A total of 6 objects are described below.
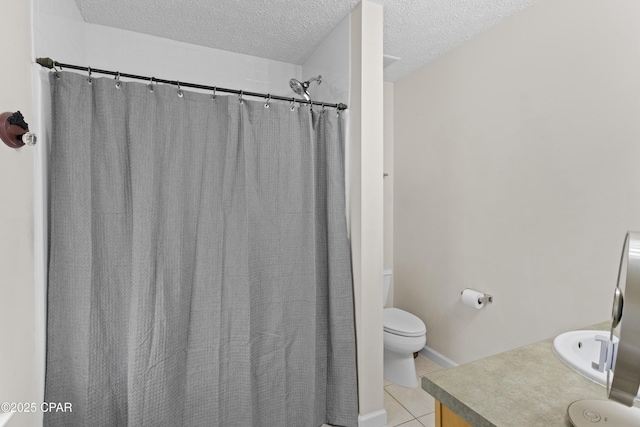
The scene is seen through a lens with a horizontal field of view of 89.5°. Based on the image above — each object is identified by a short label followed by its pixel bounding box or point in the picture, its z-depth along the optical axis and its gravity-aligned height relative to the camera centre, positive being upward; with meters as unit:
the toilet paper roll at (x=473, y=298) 2.16 -0.57
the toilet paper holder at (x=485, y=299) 2.16 -0.57
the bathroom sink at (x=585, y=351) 0.88 -0.44
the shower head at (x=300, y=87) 2.07 +0.83
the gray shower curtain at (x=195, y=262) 1.39 -0.23
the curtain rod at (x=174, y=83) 1.31 +0.64
